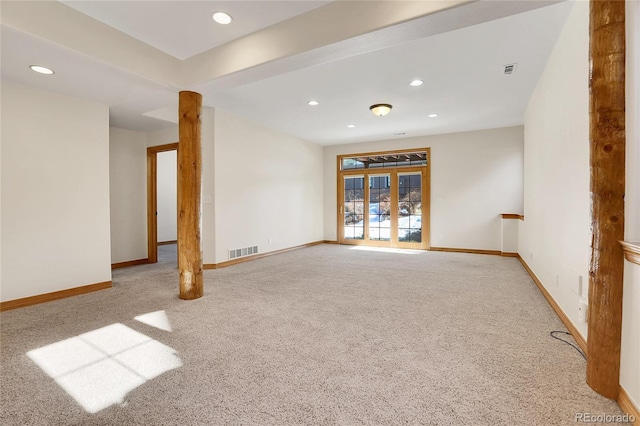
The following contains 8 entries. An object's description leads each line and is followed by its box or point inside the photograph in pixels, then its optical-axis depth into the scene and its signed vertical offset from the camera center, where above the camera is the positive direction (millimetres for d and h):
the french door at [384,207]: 7254 -34
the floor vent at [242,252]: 5395 -886
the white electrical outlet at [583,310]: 2096 -758
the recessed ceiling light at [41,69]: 2863 +1359
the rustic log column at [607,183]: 1561 +124
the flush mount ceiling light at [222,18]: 2588 +1694
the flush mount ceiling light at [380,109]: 4691 +1561
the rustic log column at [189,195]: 3430 +127
